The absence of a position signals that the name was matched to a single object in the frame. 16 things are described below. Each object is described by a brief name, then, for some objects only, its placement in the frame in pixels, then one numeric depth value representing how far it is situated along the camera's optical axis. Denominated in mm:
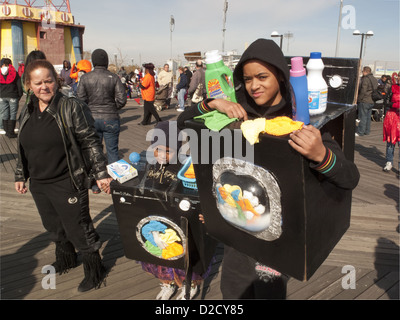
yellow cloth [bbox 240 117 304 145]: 1229
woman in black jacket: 2588
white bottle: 1444
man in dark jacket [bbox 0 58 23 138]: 7789
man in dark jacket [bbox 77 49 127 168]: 4973
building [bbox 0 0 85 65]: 25859
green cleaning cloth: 1390
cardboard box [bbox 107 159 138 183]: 2314
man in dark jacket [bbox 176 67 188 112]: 12500
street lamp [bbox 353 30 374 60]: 18609
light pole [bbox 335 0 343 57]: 19000
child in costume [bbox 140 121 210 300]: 2373
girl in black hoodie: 1213
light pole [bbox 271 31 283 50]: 16952
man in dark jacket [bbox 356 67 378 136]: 9109
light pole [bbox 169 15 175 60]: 29425
